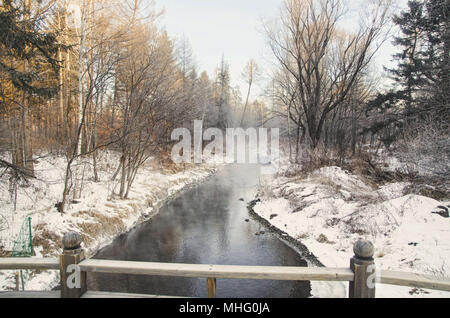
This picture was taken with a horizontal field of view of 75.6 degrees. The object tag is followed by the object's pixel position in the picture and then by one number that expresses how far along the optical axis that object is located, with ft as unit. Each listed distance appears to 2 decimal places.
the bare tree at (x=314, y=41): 49.29
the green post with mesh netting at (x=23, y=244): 21.58
